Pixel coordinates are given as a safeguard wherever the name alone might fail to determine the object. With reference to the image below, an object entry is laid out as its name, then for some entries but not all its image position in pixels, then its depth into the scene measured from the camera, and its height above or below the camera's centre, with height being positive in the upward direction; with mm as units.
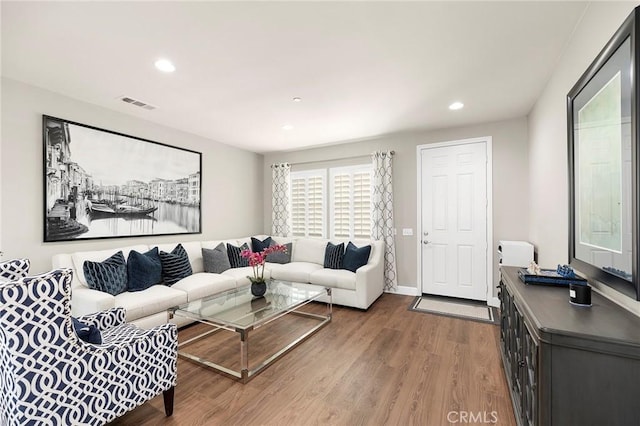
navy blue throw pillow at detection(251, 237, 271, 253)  5127 -562
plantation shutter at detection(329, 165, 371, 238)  4980 +238
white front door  4137 -74
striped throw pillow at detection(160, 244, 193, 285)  3533 -666
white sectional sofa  2760 -864
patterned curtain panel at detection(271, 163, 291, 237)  5758 +329
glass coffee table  2346 -933
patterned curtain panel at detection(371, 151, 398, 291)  4668 +59
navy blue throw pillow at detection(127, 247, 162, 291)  3170 -662
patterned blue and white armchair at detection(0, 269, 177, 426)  1246 -768
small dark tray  1671 -405
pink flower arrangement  3123 -489
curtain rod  5014 +1062
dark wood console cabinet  1007 -581
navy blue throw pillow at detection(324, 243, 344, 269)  4488 -678
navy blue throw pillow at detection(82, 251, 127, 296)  2891 -637
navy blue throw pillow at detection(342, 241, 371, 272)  4301 -674
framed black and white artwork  3043 +394
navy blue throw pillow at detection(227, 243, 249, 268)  4484 -697
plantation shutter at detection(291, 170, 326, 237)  5441 +231
